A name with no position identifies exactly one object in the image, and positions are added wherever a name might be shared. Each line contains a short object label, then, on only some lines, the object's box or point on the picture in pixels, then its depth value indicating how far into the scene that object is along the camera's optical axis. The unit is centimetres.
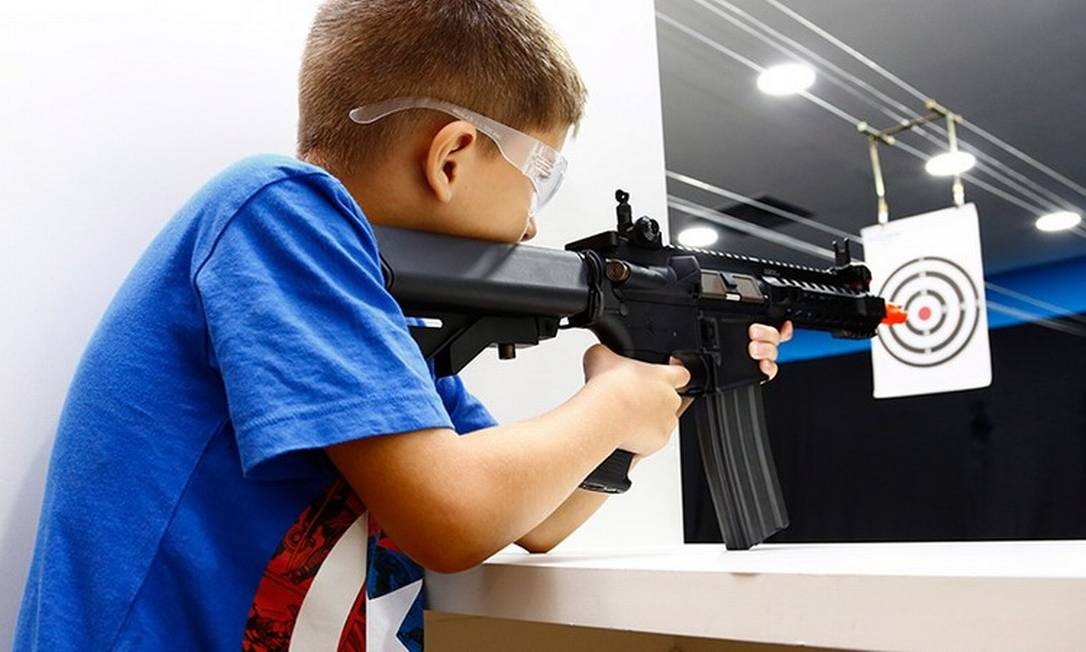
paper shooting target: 217
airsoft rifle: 54
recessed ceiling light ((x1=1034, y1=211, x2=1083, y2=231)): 334
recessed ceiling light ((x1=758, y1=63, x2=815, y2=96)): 226
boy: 40
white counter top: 32
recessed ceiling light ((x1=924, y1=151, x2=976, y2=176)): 279
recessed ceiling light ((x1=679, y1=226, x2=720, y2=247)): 343
